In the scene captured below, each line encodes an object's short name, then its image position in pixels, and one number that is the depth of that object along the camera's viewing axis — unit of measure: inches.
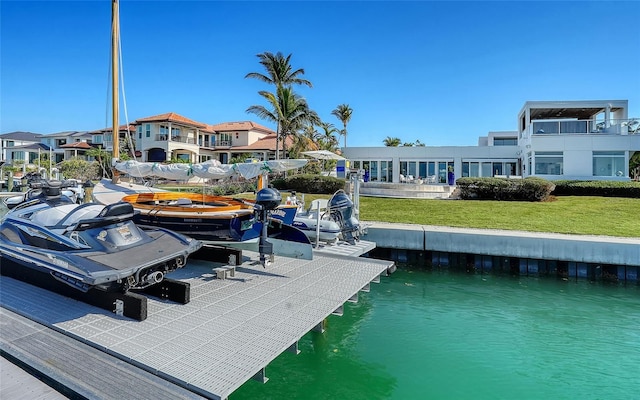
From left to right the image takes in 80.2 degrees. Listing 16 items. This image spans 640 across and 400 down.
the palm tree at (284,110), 1095.0
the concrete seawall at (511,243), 391.2
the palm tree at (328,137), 1541.0
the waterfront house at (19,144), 2233.0
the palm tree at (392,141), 2257.6
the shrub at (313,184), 849.5
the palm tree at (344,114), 1903.3
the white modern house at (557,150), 859.4
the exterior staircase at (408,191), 806.5
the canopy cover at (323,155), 505.8
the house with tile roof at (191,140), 1683.9
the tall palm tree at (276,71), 1125.1
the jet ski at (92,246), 173.0
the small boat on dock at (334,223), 385.1
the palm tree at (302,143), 1185.5
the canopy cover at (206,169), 307.3
